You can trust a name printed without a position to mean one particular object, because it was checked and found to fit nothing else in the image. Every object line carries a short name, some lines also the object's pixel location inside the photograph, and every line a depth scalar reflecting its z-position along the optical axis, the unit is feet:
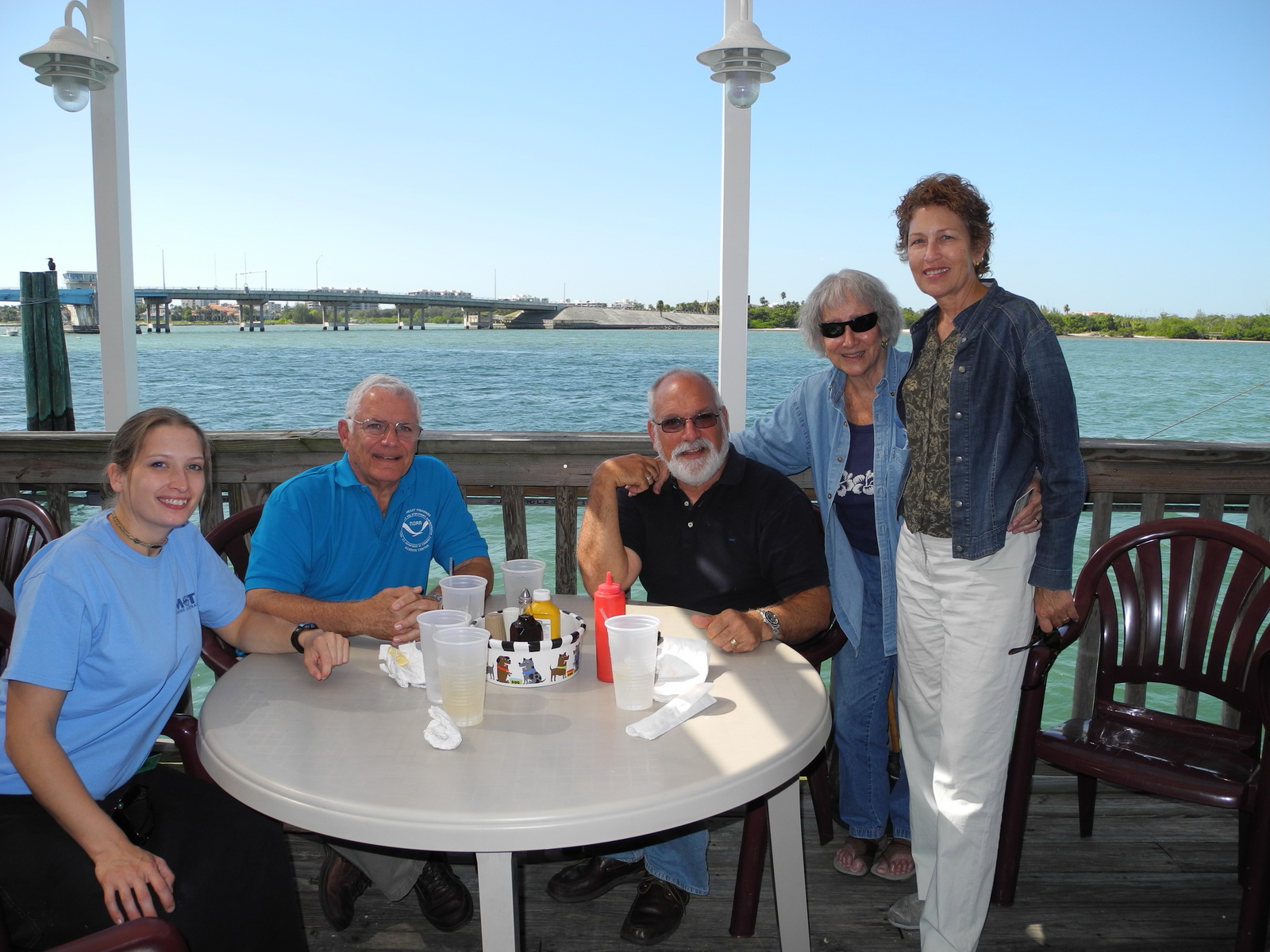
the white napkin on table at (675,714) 4.33
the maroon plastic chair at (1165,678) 6.11
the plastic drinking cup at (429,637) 4.76
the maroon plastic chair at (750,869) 6.26
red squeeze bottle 5.19
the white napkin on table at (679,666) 4.97
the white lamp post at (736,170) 8.64
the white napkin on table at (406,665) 5.06
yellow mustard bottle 5.11
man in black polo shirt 6.75
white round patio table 3.57
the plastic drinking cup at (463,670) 4.38
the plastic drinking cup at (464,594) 5.61
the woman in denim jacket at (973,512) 5.47
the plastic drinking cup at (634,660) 4.62
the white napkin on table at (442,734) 4.17
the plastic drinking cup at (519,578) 6.01
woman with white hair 6.84
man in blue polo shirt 6.38
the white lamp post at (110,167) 8.99
